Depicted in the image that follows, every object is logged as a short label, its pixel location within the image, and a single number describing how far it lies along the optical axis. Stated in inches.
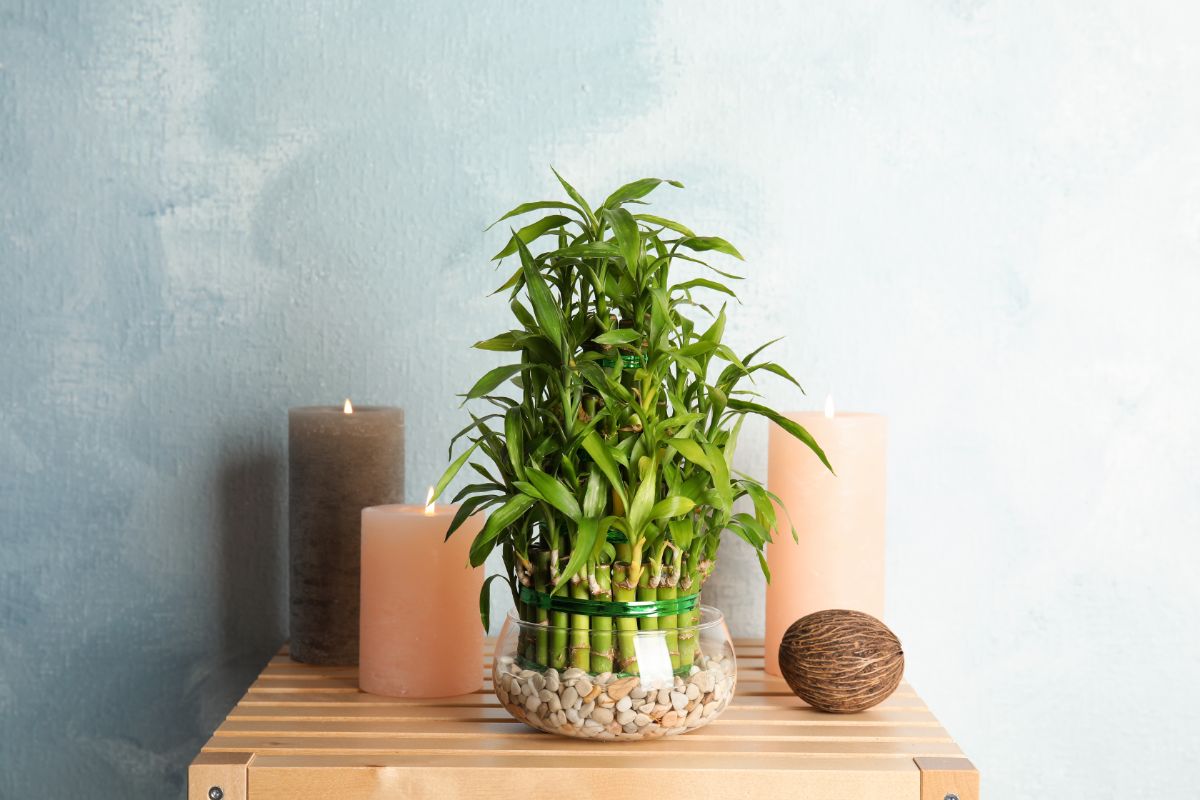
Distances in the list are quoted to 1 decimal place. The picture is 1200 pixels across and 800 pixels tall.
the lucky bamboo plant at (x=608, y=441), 29.2
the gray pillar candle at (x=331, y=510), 36.3
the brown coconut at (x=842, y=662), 31.7
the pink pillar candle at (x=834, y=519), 35.5
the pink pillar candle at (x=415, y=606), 33.6
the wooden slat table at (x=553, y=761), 28.2
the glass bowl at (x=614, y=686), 29.3
